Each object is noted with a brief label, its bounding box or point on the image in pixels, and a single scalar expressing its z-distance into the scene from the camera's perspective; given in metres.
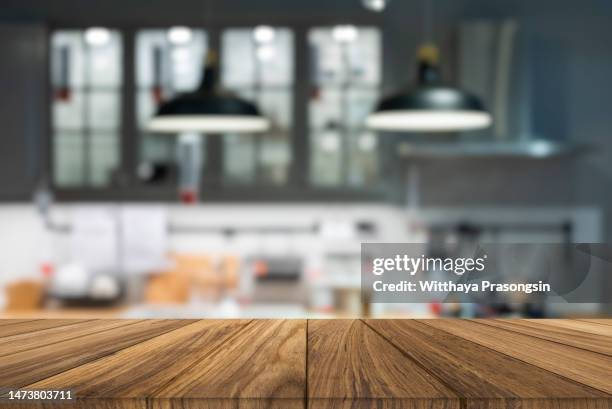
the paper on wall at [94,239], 4.17
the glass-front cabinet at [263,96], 4.02
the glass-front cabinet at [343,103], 4.03
